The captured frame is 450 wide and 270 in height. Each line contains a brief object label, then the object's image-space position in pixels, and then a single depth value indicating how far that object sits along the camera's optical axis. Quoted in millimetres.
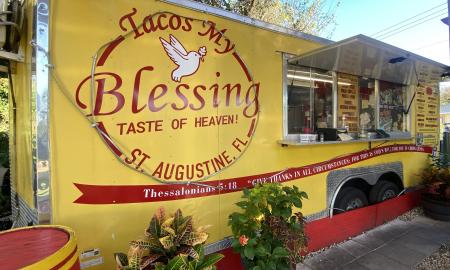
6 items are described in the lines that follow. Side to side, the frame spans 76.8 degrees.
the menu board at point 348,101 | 3883
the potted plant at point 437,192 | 4645
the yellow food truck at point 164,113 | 1901
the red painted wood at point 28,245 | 1337
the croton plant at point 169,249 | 1724
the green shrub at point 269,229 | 2302
